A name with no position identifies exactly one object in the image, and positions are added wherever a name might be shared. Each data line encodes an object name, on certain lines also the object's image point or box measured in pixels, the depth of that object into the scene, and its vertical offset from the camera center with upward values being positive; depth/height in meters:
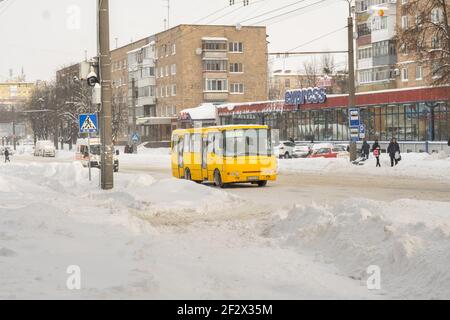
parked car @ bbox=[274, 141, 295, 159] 55.84 -1.80
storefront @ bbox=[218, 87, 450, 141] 48.50 +0.82
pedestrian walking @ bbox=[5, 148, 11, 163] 59.58 -1.90
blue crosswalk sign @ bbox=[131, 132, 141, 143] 61.11 -0.65
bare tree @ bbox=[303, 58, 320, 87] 106.22 +8.83
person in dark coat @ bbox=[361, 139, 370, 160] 37.38 -1.25
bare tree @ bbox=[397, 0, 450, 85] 36.28 +4.29
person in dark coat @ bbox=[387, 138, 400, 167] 33.78 -1.24
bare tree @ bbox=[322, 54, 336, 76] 110.33 +9.98
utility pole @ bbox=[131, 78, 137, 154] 60.00 +0.07
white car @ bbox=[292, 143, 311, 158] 53.66 -1.85
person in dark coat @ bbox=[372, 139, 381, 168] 33.97 -1.23
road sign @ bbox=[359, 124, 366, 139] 34.59 -0.20
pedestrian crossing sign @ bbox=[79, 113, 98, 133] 24.70 +0.25
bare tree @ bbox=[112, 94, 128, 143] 86.25 +2.00
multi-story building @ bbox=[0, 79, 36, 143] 156.32 +8.33
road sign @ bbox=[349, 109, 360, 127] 33.50 +0.28
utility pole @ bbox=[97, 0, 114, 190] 21.08 +1.33
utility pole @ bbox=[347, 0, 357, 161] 32.59 +3.00
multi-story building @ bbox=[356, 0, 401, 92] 71.25 +7.84
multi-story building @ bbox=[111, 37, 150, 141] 107.62 +8.77
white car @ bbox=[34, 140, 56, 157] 81.94 -2.04
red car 47.31 -1.79
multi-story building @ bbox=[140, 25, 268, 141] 95.06 +7.92
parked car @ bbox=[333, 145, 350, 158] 45.12 -1.68
